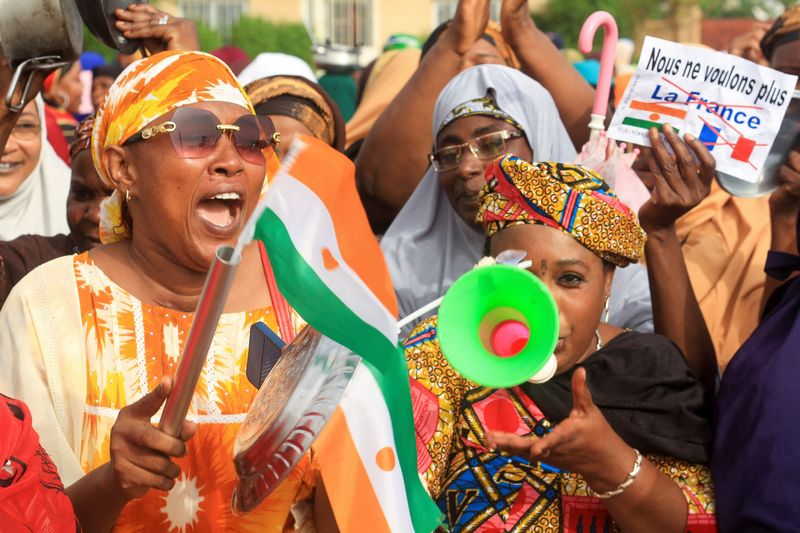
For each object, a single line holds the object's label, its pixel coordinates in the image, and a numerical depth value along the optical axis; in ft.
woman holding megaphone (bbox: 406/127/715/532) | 9.42
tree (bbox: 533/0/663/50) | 115.14
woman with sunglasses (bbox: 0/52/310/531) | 8.88
